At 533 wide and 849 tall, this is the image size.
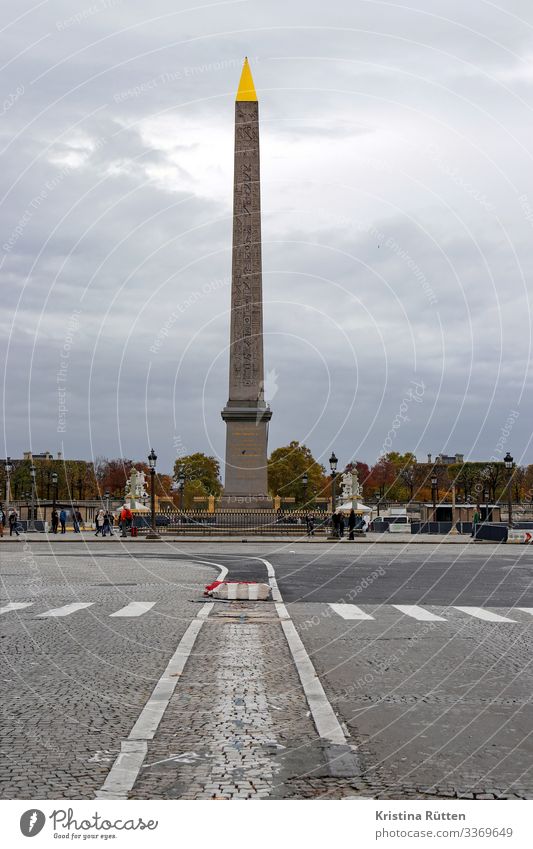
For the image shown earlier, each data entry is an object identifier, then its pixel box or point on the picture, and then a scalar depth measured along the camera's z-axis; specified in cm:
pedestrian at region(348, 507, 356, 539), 4981
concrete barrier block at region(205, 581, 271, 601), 1723
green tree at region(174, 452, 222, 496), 14400
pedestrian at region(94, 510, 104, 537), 5972
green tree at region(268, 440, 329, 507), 12031
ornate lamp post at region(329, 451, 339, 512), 5132
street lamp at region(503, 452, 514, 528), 4966
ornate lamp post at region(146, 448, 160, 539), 5162
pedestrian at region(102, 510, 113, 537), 5759
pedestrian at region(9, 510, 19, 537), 5581
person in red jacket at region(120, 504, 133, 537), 5534
